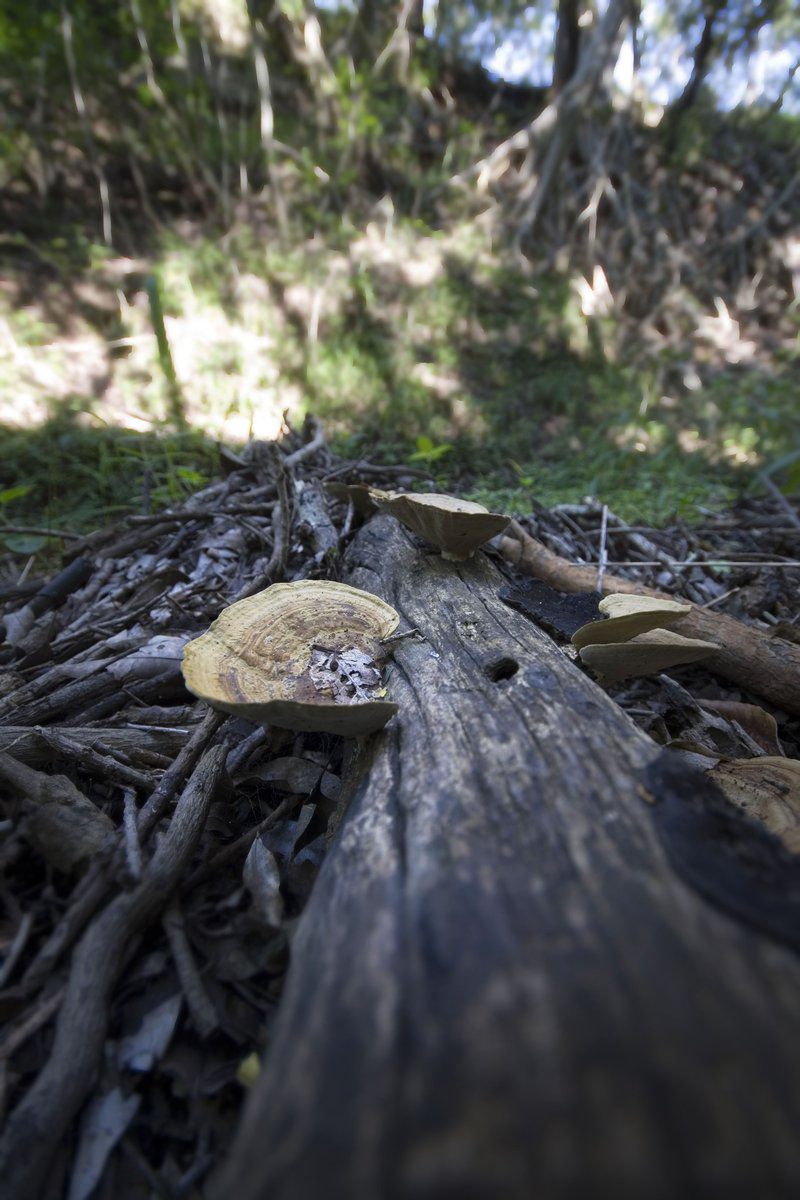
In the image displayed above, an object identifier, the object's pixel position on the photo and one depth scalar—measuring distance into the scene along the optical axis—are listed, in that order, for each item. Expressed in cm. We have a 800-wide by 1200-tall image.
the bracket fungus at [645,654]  39
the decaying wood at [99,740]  40
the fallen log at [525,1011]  16
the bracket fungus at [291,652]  33
